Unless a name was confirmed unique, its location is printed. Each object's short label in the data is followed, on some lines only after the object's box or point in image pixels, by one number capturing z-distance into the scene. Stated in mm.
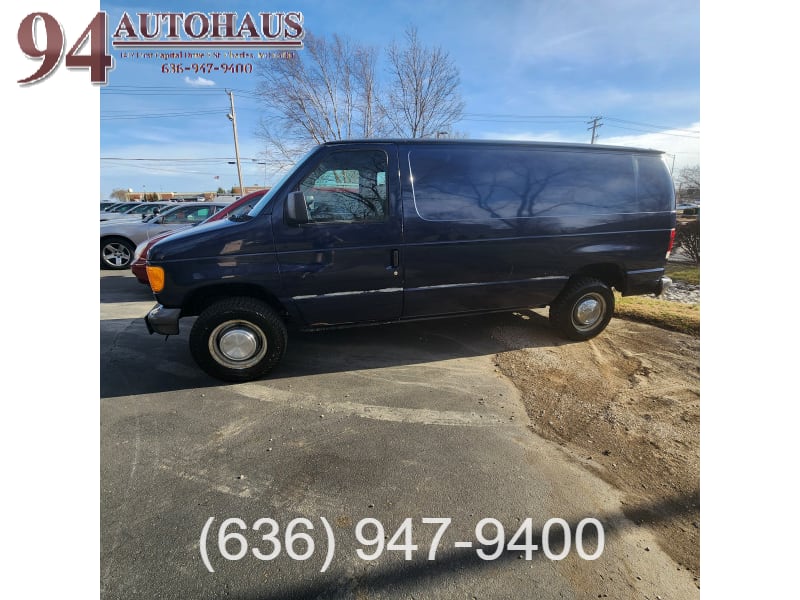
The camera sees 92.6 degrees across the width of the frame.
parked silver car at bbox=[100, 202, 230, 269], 8922
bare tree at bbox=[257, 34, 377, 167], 14406
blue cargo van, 3277
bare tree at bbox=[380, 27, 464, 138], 15367
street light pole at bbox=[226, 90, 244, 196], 26328
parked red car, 5863
